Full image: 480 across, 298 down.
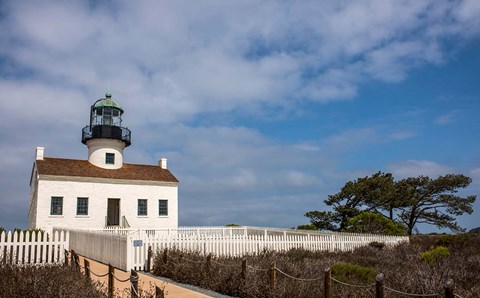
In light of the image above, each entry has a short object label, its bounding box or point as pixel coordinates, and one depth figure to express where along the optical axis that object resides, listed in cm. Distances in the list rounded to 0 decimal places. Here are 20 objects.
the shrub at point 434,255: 1594
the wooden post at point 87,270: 891
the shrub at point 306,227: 3184
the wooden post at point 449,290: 595
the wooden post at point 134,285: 691
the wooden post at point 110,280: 804
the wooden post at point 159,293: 620
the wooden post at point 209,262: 1056
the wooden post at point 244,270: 931
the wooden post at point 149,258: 1327
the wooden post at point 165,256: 1262
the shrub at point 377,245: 2094
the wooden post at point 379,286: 681
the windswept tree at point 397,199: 3547
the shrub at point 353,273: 1077
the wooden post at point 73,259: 1053
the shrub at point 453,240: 2196
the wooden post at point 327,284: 774
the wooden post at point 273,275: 876
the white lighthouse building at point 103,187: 2654
